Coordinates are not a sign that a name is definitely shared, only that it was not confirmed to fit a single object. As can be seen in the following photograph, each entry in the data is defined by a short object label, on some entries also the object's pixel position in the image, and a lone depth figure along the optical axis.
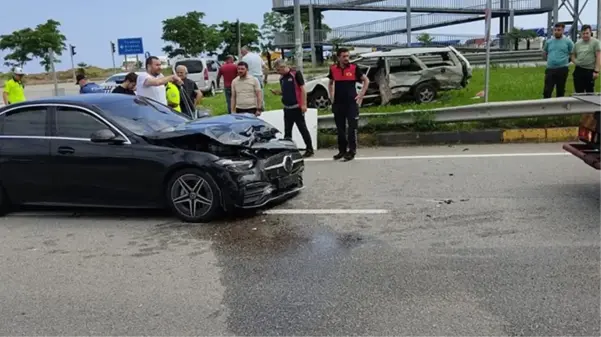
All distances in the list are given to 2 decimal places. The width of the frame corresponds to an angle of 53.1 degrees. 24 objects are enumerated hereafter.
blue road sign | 34.79
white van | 26.08
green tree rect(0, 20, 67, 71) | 47.72
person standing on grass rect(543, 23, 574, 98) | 11.09
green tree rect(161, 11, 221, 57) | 49.59
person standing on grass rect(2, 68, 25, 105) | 12.04
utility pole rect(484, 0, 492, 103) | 11.44
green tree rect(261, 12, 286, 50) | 55.38
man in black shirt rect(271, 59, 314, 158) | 9.62
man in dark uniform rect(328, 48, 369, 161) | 9.24
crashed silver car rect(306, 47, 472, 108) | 14.43
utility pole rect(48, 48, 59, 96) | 21.86
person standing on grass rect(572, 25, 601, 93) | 10.83
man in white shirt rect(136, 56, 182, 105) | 8.75
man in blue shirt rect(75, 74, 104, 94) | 11.84
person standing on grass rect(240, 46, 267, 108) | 13.13
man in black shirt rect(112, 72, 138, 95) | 8.94
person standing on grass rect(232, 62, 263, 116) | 9.67
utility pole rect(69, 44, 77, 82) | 29.05
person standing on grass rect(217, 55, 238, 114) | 13.35
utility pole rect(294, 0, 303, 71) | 13.24
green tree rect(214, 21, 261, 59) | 53.72
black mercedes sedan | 6.20
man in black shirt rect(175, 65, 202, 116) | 10.04
